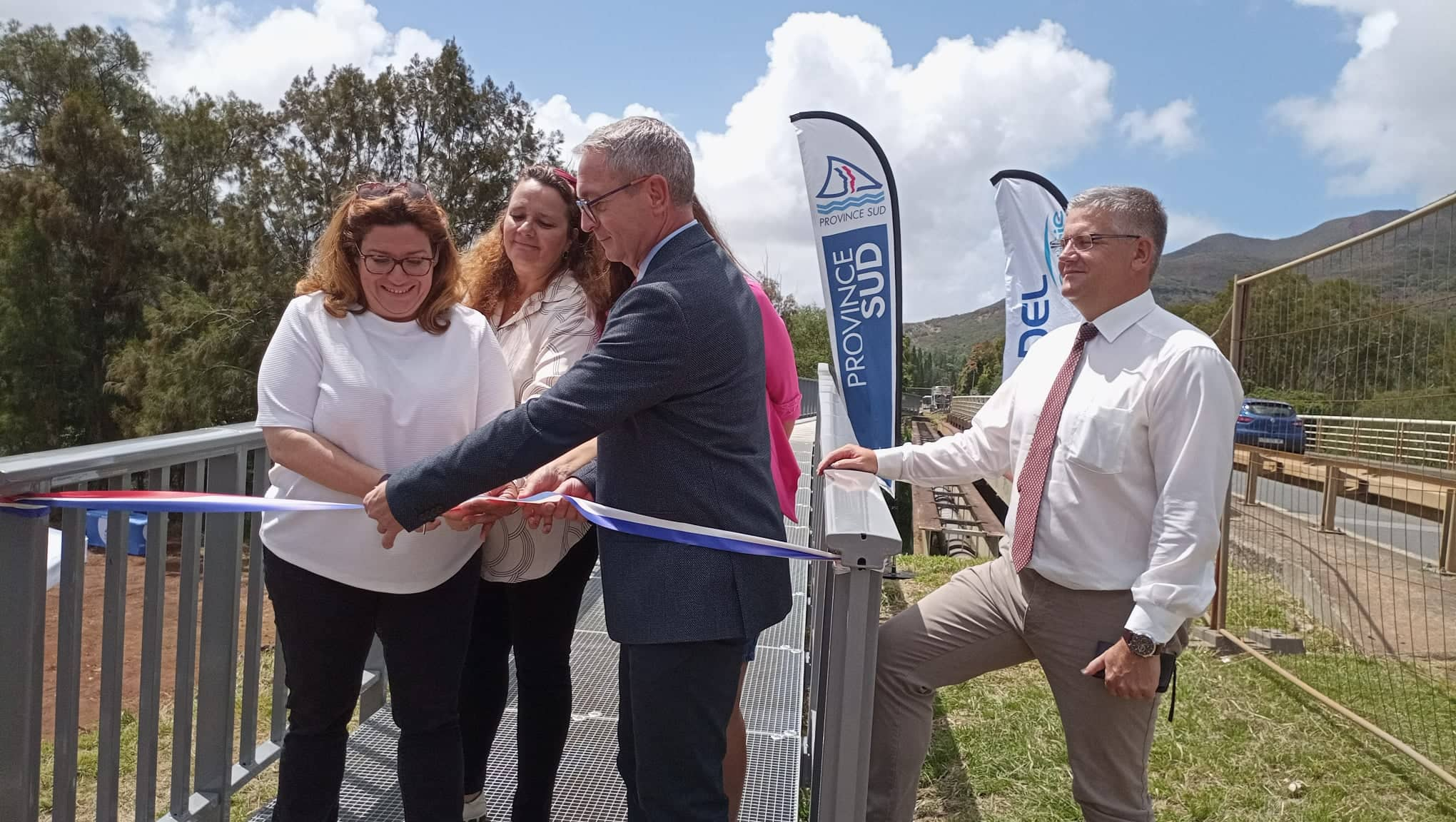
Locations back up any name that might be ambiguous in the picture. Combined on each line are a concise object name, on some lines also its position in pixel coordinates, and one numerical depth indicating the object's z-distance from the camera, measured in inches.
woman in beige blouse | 101.3
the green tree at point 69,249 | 1342.3
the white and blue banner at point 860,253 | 272.7
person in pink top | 103.5
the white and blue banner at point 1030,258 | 259.0
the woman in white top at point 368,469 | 86.7
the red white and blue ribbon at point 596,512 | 75.4
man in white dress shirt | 88.7
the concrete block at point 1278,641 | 230.2
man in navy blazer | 74.1
